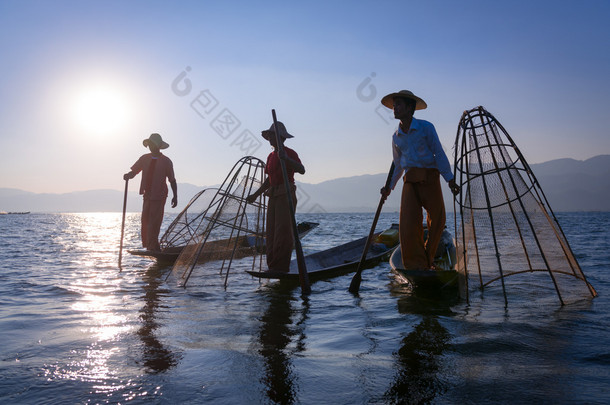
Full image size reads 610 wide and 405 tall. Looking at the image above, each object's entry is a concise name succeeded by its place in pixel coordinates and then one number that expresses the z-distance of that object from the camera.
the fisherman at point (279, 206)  5.95
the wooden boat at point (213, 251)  7.38
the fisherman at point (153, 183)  8.32
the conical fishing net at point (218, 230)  6.70
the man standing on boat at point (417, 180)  4.85
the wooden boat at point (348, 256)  6.67
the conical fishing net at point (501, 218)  4.77
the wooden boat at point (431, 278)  4.62
